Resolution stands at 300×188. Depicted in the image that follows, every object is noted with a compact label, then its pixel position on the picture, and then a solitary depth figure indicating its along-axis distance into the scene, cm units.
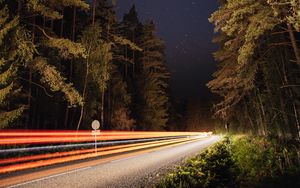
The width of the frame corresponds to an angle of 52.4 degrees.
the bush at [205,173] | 948
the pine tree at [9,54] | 1545
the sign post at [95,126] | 2164
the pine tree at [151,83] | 5056
